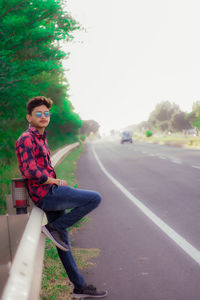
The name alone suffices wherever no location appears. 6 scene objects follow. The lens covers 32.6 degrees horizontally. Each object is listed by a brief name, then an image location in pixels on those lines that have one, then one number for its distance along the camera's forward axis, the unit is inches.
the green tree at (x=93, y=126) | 7097.0
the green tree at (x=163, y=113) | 4443.2
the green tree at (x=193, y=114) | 3225.9
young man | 134.6
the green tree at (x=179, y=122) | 3782.0
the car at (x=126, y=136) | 2471.5
